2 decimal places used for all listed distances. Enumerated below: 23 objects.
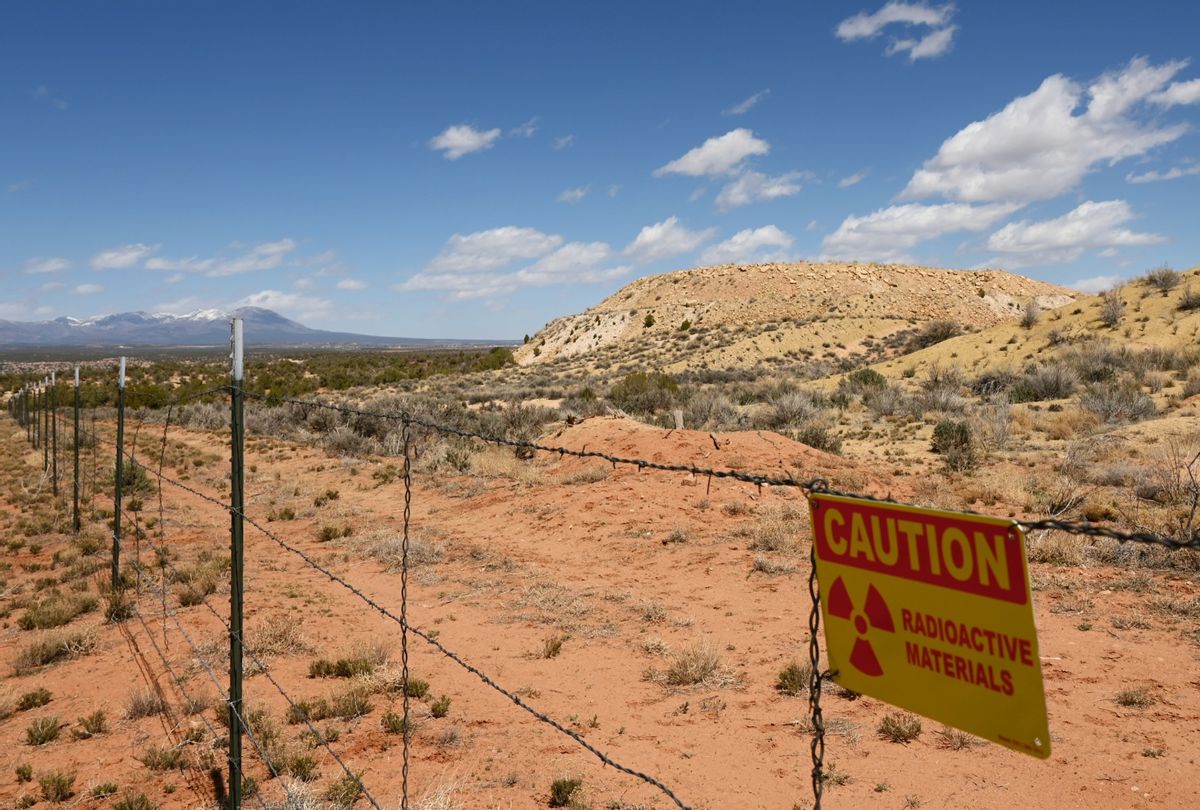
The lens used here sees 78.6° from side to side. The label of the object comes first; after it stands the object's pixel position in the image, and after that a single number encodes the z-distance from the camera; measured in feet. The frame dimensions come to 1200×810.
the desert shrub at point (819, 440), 61.98
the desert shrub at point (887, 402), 80.89
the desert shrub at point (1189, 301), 103.12
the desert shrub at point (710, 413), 78.02
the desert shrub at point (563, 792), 16.98
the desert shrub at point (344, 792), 16.70
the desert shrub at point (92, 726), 20.61
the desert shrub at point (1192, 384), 70.13
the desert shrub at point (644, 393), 94.27
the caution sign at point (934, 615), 5.98
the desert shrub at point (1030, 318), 120.26
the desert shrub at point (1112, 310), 109.91
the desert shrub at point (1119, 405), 63.10
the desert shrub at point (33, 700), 22.75
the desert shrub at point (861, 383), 95.04
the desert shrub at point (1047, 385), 80.12
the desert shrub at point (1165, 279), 111.55
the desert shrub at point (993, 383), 89.15
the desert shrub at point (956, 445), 53.01
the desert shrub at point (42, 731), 20.33
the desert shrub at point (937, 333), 151.23
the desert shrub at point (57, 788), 17.51
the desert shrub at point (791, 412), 77.36
